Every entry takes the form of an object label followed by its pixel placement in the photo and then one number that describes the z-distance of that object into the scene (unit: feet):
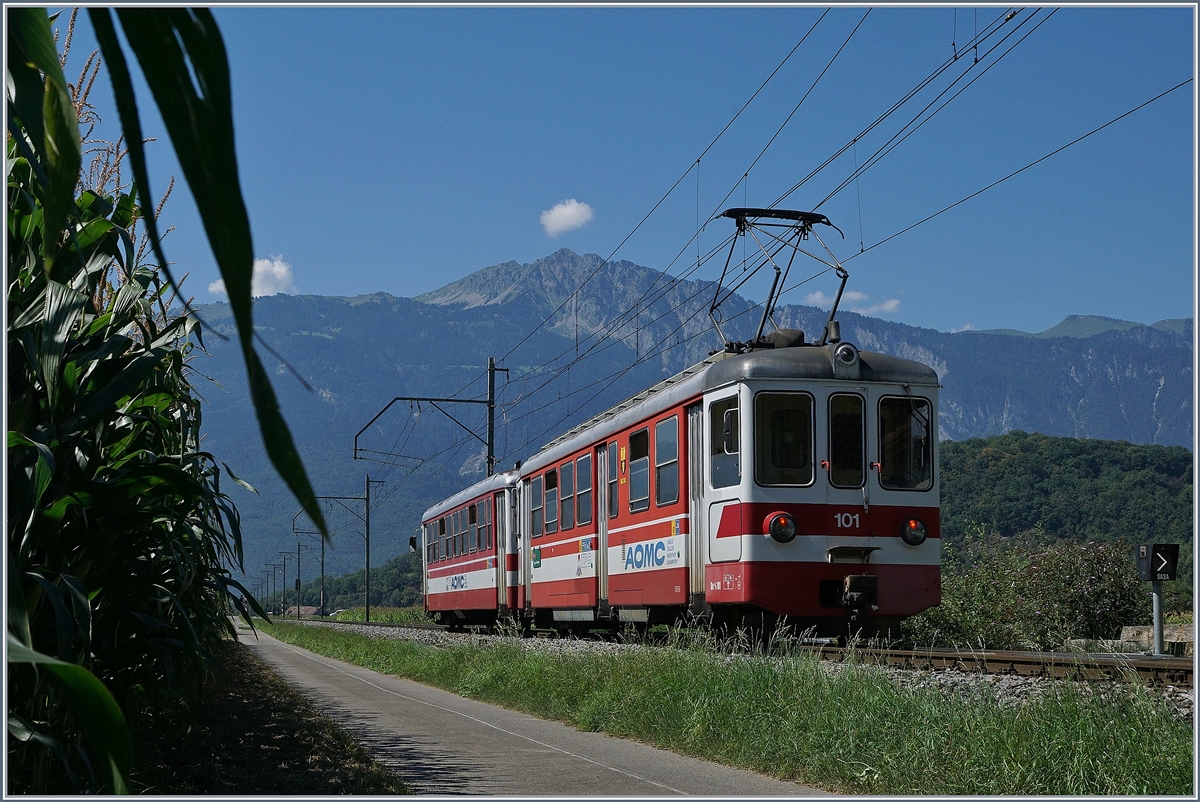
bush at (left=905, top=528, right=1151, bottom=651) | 59.47
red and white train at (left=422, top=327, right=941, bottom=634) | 39.47
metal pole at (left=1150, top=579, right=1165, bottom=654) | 40.40
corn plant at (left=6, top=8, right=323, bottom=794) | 2.69
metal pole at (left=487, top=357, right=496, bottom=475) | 100.29
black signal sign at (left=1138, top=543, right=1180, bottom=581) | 43.50
